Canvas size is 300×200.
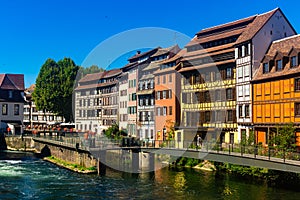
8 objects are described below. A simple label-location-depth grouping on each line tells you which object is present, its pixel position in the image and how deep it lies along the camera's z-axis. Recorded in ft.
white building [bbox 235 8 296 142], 157.69
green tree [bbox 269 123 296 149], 126.93
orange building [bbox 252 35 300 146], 136.67
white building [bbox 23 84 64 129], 374.69
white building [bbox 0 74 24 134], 287.69
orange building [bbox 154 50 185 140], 200.44
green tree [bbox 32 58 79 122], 309.63
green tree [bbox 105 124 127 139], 222.89
